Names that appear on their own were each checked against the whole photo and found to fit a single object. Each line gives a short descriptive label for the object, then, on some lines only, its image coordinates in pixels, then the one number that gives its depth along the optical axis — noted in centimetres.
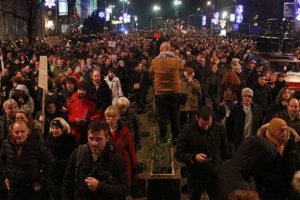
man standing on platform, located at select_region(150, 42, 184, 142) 962
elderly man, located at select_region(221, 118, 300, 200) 498
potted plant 766
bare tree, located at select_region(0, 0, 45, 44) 3472
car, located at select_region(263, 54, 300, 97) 1744
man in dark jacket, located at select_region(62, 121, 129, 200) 480
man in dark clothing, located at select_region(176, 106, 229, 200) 612
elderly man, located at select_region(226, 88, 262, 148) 857
